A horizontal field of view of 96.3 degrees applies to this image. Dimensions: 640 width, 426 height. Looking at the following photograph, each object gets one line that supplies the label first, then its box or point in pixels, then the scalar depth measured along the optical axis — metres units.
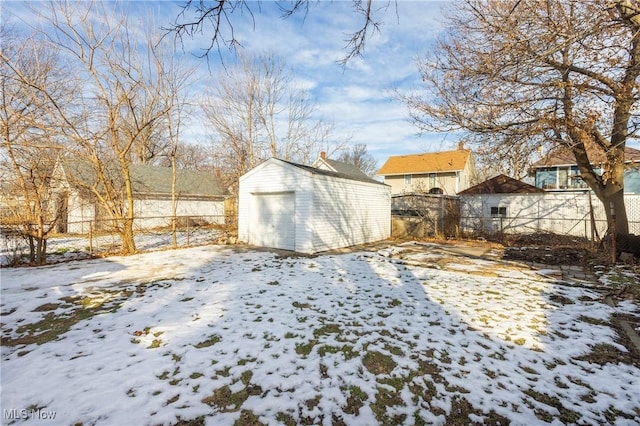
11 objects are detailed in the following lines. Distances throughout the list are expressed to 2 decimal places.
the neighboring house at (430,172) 25.45
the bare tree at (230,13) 2.80
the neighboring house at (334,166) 22.48
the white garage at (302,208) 9.68
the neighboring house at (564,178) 16.86
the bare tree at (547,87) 5.71
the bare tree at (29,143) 7.70
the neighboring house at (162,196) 15.39
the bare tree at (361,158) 41.12
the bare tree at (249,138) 18.34
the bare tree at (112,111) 8.21
